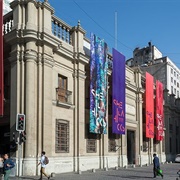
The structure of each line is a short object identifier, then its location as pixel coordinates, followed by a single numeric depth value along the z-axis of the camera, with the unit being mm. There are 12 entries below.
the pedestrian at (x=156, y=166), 21905
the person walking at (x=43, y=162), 18656
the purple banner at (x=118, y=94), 29453
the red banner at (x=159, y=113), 40756
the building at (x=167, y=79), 49094
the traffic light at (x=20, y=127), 17969
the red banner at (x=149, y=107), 37031
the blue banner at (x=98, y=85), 26469
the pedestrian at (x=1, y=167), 16544
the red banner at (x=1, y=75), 19838
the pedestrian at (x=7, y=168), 15539
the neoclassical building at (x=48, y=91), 20922
